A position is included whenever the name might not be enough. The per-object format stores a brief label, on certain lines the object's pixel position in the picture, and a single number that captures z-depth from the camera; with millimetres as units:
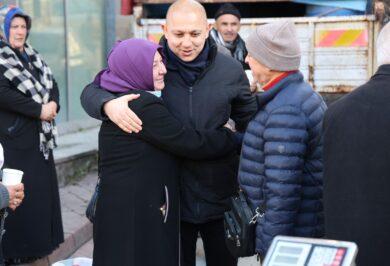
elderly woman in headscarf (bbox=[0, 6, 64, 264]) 5000
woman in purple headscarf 3275
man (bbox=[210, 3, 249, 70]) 6297
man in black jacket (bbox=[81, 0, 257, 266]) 3527
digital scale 1765
